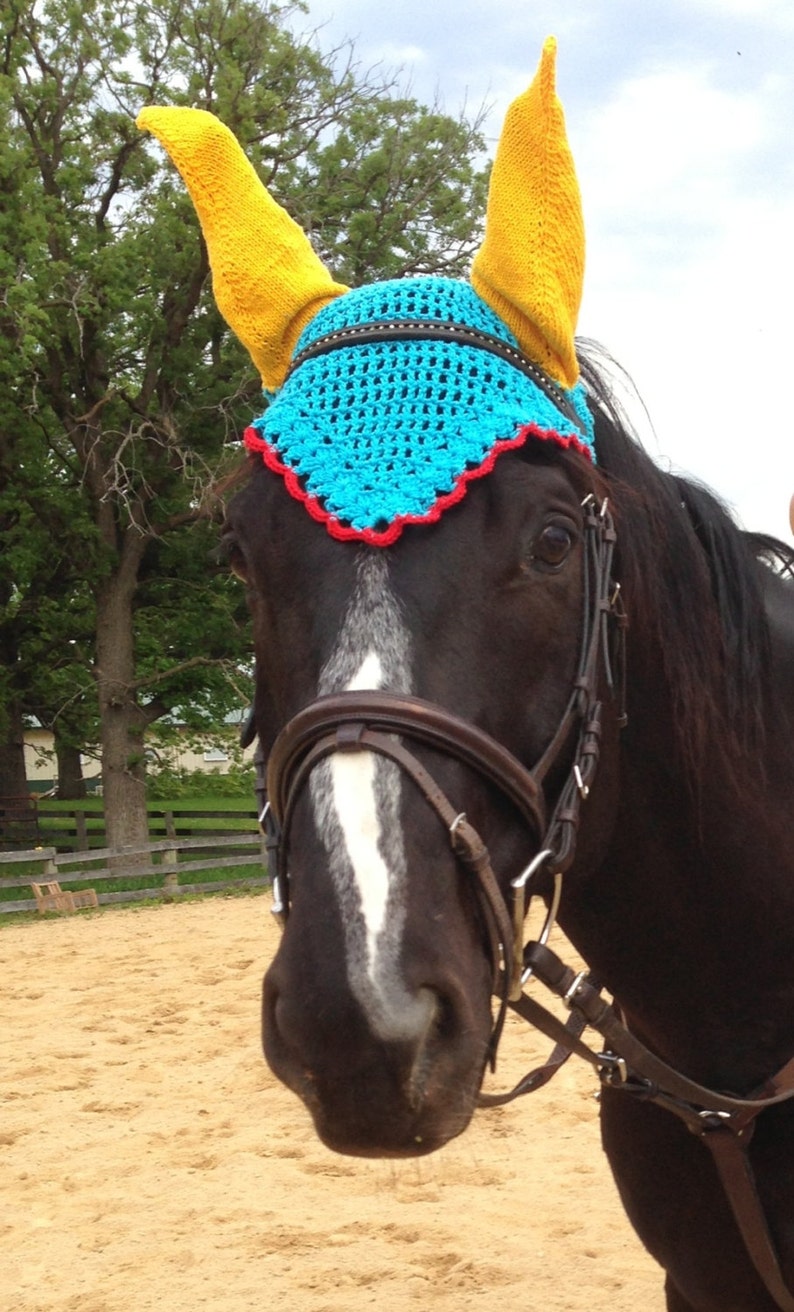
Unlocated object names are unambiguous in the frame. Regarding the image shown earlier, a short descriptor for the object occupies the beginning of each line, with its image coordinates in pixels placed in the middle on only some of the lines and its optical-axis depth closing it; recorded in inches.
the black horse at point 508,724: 58.4
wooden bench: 564.1
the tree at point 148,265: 625.6
